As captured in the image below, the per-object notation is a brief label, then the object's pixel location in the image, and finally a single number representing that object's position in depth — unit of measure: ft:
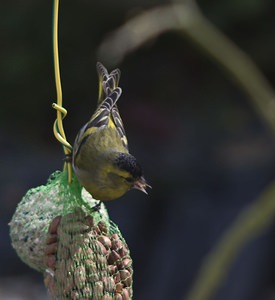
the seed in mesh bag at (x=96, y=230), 16.08
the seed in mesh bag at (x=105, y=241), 15.99
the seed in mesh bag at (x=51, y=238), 16.01
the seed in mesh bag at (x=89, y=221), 15.93
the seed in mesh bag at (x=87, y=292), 15.44
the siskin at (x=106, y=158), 15.80
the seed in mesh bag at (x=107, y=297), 15.52
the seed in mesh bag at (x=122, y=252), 16.16
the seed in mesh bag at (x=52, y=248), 15.96
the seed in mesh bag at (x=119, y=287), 15.96
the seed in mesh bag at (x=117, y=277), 15.99
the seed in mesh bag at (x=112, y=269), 15.83
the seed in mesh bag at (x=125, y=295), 15.98
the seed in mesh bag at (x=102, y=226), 16.31
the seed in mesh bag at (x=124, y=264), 16.12
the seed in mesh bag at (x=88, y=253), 15.62
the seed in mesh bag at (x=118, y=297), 15.79
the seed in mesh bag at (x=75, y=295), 15.45
